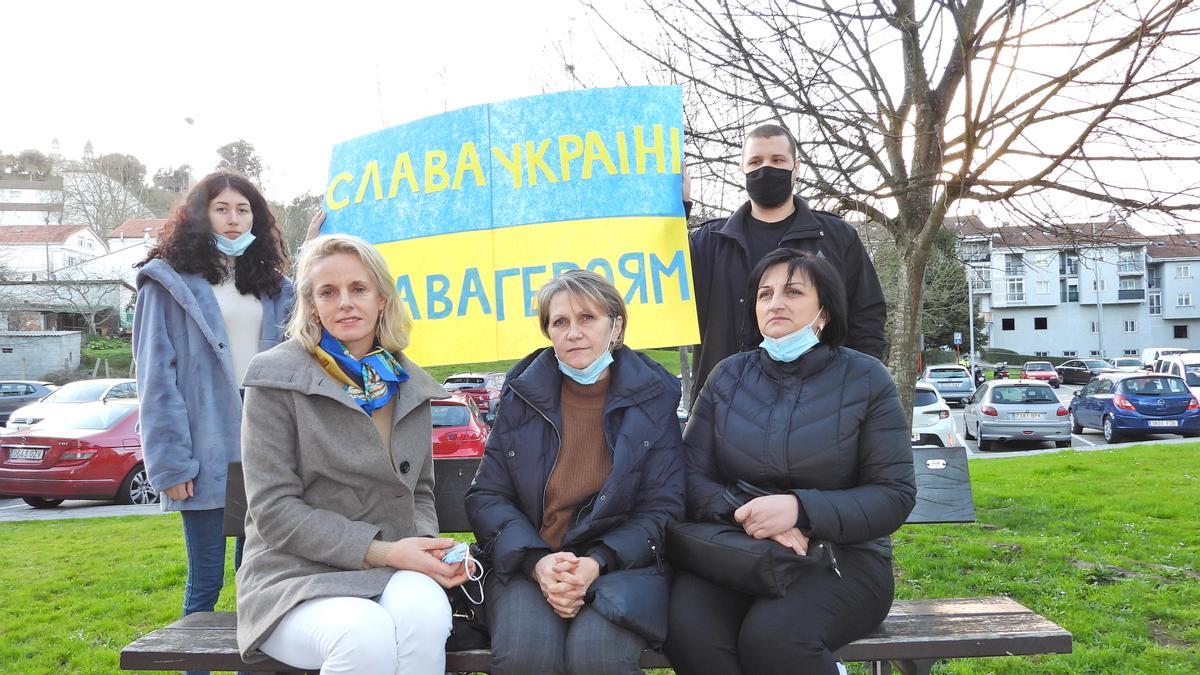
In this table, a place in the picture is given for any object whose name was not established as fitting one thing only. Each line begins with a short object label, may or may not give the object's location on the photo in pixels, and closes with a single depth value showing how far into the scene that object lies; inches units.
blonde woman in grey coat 102.0
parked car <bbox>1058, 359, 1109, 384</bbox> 1905.8
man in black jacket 138.7
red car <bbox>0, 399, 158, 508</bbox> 472.7
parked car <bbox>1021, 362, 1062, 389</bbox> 1737.2
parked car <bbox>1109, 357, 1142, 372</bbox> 1979.0
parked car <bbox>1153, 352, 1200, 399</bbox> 1026.7
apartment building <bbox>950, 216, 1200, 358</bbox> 2854.3
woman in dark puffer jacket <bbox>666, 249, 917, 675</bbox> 107.7
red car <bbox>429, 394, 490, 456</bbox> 528.7
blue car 785.6
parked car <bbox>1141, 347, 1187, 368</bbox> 1813.5
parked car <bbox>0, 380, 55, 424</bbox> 1043.3
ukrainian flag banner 158.4
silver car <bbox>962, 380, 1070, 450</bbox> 749.3
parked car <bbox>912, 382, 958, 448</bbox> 647.8
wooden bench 110.7
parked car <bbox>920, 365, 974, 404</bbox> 1284.4
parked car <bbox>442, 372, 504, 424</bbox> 1067.9
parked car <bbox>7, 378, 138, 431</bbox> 707.6
